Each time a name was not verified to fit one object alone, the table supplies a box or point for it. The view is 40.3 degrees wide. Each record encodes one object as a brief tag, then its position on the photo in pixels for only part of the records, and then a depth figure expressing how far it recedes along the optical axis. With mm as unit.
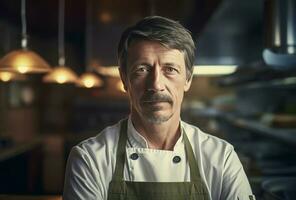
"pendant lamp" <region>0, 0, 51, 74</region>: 1963
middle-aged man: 1232
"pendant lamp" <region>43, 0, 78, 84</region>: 2977
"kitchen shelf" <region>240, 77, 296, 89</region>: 2990
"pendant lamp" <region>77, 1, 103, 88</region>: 2957
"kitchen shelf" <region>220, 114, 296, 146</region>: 2808
